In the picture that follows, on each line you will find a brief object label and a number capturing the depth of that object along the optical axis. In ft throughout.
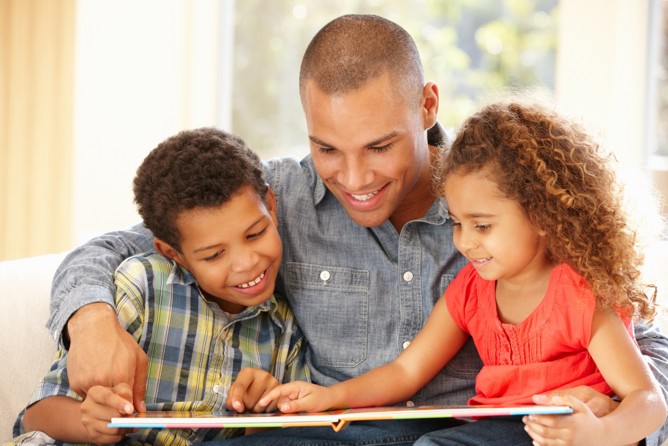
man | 6.53
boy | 6.38
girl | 6.04
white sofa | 6.58
